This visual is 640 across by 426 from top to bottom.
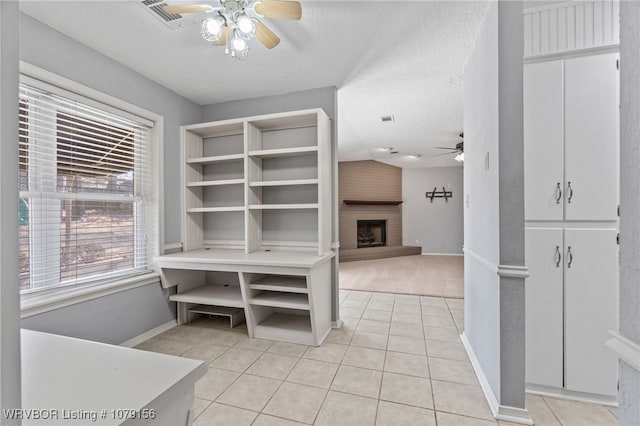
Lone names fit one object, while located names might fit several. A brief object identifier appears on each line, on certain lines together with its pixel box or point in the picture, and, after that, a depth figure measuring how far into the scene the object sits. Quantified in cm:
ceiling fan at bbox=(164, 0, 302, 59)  155
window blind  184
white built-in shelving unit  253
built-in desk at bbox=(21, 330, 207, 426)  58
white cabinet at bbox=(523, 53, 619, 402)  165
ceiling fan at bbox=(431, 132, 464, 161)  511
